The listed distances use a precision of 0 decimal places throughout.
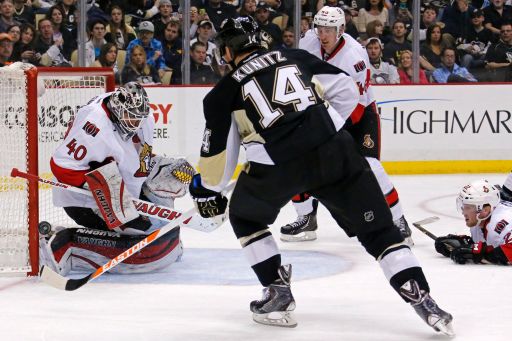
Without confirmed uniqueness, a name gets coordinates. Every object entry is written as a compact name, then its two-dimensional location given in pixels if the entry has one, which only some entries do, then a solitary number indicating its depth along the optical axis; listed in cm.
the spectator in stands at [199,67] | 1616
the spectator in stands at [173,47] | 1611
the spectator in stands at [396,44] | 1673
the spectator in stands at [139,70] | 1591
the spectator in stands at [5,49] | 1461
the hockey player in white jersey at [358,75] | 1073
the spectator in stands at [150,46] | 1605
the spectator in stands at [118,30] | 1590
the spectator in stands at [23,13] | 1548
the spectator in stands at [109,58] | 1561
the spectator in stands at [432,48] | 1689
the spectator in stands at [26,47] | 1512
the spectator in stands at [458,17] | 1727
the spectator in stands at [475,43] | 1711
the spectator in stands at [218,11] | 1625
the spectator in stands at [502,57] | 1706
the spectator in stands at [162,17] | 1611
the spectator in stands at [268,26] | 1650
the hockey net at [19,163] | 900
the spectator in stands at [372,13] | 1698
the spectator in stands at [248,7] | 1669
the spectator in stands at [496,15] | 1744
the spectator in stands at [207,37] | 1619
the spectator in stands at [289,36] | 1642
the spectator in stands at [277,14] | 1650
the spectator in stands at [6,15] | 1534
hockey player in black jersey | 709
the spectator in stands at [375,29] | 1692
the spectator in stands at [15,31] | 1511
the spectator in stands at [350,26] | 1686
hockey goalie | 908
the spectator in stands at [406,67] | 1673
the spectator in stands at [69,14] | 1543
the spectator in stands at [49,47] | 1537
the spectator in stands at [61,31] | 1544
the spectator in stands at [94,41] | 1552
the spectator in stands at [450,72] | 1691
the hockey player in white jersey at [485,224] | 934
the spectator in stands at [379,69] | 1664
